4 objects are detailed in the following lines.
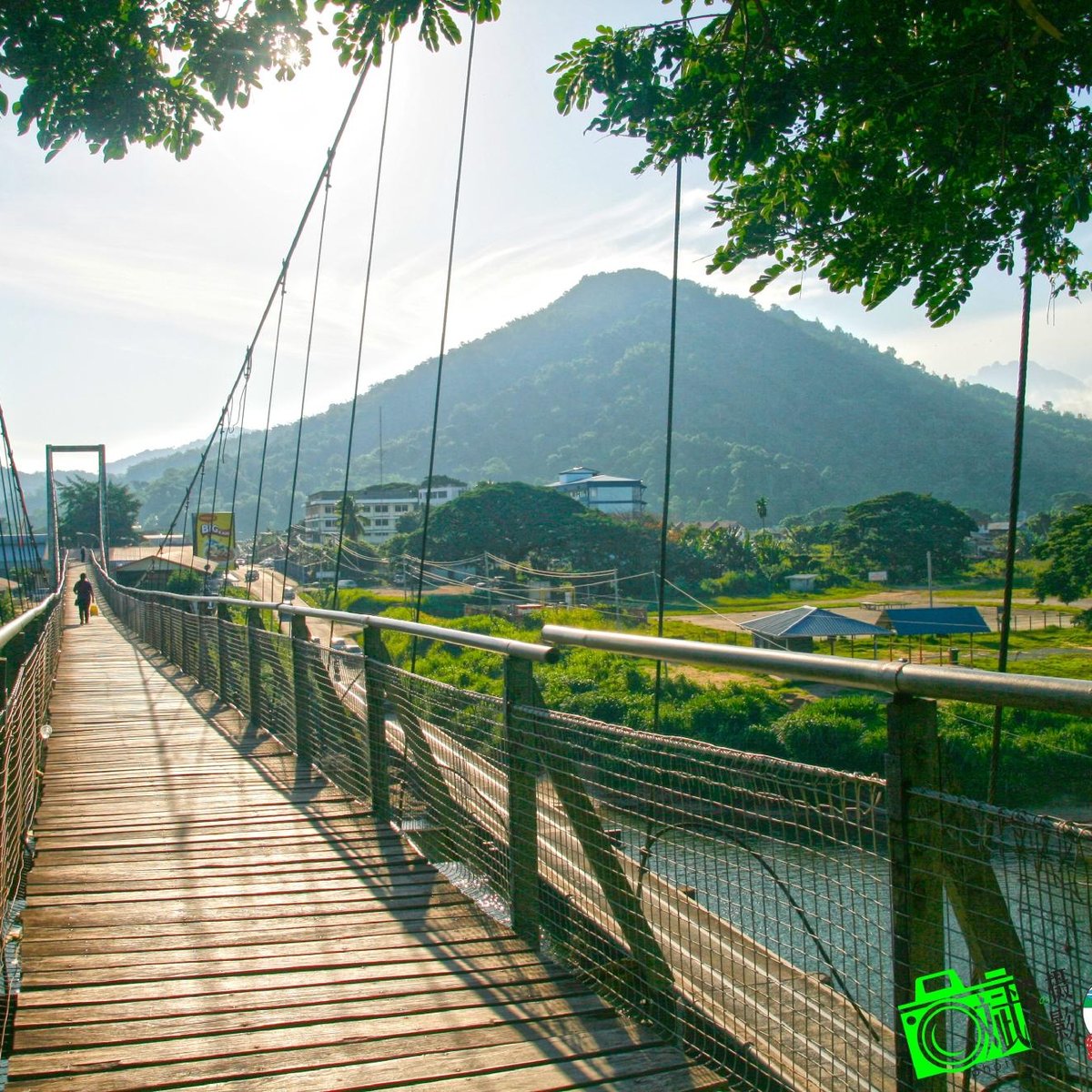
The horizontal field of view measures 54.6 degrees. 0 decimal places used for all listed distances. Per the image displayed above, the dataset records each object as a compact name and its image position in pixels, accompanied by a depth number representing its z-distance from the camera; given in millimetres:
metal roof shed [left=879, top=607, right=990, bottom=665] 40031
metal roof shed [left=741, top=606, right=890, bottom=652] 34750
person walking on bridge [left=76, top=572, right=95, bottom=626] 24486
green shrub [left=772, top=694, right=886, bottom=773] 23609
